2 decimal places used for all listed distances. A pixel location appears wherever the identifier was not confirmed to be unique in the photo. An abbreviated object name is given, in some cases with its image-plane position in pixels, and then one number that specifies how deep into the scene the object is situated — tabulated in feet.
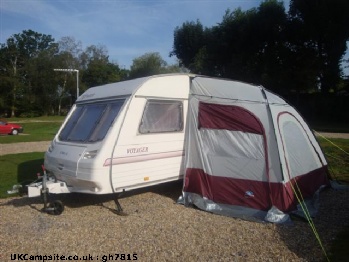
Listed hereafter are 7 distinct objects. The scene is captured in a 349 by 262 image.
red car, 87.30
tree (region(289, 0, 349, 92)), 102.06
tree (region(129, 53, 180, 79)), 185.06
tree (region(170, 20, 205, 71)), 142.51
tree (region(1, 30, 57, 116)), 180.65
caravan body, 20.07
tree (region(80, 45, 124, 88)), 186.19
